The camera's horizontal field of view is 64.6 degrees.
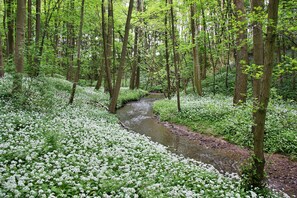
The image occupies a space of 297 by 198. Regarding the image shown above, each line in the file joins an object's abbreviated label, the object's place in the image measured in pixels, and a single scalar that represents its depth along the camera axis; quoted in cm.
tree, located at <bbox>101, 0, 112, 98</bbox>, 1686
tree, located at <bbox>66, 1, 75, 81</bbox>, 2050
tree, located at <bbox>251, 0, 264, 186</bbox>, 952
